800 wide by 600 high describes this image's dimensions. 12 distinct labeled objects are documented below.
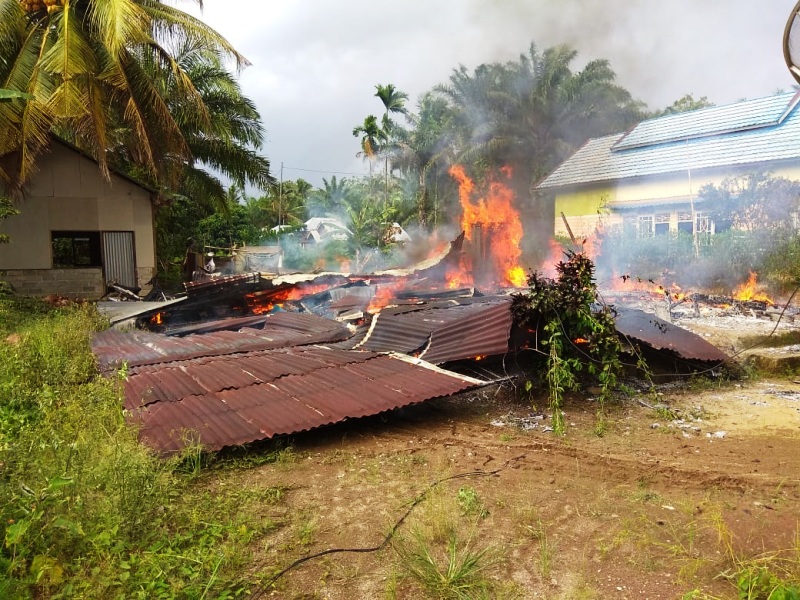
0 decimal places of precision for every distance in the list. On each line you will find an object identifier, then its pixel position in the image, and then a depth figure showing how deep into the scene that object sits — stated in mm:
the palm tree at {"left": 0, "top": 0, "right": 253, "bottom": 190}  10766
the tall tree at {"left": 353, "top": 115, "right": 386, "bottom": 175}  35906
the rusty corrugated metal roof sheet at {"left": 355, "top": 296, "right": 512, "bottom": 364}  6591
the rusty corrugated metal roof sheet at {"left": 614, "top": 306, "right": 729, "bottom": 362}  7242
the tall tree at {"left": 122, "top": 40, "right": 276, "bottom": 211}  16094
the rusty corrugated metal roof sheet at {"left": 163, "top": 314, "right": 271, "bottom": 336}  9841
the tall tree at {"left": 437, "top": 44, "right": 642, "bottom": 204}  30344
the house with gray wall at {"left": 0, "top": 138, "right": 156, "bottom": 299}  15047
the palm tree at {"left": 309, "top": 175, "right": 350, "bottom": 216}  44969
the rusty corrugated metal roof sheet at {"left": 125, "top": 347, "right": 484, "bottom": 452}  4832
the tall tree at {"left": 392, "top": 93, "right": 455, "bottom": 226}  34688
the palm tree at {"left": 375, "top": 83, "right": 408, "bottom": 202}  35750
